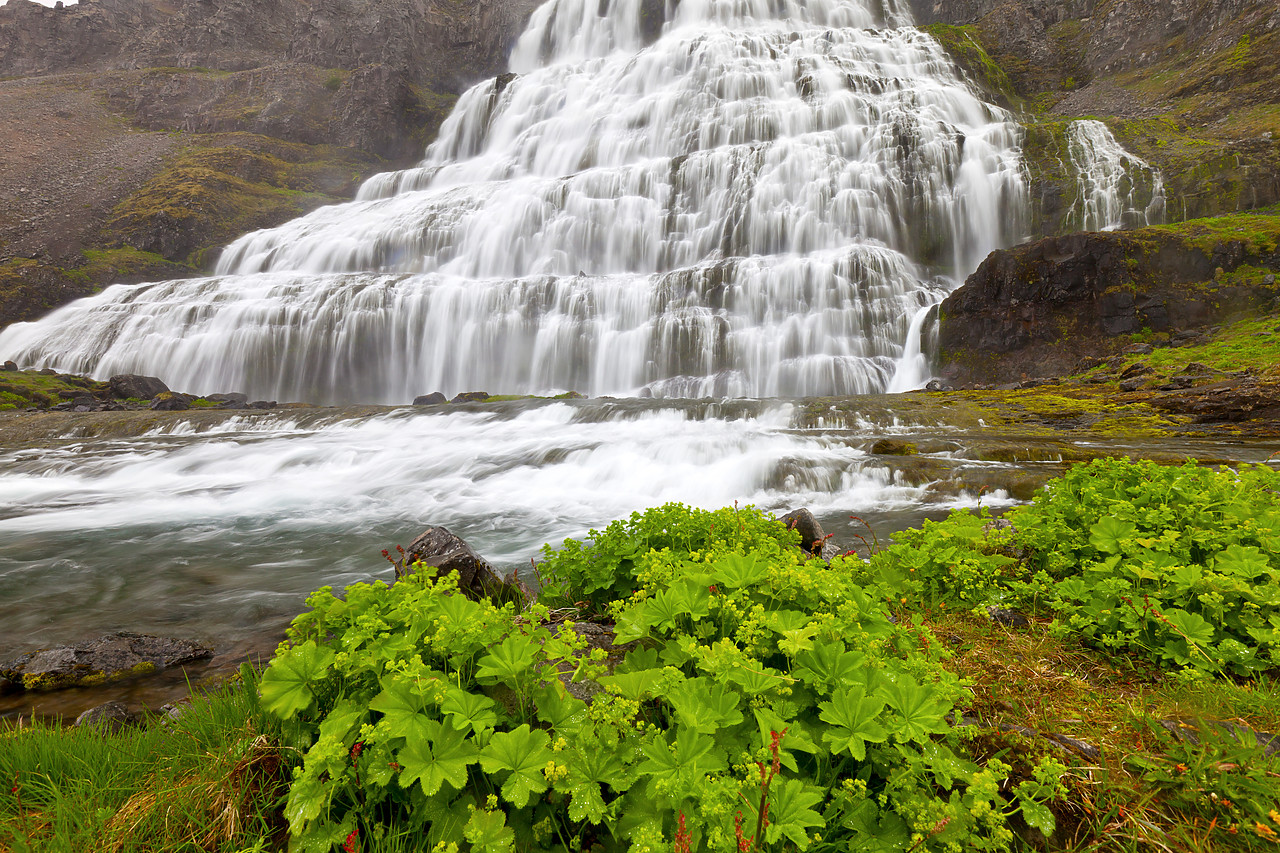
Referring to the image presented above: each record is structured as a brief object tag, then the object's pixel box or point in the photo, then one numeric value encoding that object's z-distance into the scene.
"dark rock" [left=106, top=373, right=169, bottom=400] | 21.94
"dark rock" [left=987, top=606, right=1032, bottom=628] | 2.98
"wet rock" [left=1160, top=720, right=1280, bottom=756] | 1.73
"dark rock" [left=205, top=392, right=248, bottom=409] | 22.11
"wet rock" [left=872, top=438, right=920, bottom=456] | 10.19
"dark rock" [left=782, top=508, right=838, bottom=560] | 4.07
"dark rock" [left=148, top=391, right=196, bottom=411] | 20.28
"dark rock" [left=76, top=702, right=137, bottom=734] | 2.92
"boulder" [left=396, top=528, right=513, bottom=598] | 3.72
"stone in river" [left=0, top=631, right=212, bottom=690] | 3.99
